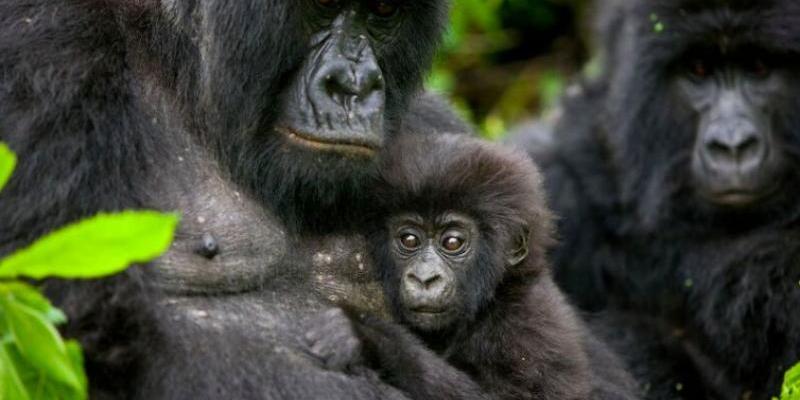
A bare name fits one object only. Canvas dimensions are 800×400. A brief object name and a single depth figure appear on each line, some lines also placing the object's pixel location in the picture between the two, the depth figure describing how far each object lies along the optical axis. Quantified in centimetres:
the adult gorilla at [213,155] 630
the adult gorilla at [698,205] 1052
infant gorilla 760
